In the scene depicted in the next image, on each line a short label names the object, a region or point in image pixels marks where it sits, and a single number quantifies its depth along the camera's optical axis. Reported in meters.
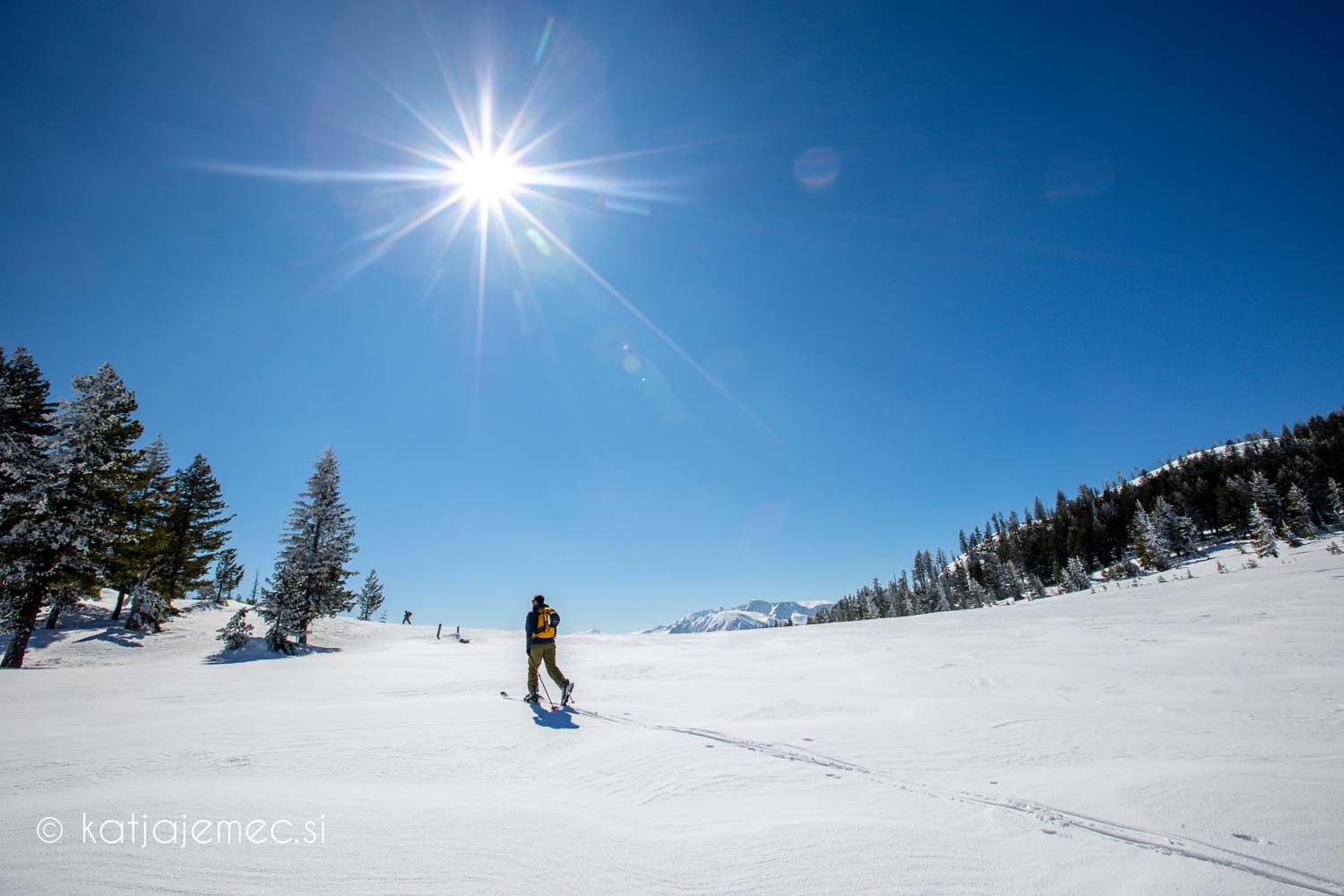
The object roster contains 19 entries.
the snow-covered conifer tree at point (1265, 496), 69.38
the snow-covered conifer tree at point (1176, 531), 73.19
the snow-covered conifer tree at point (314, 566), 22.97
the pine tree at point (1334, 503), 67.94
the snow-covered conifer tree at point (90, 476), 20.25
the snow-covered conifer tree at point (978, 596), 84.96
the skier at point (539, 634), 9.77
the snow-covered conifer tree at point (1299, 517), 63.53
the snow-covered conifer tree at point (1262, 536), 54.09
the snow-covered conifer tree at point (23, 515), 18.89
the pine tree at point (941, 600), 95.06
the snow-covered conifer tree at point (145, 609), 26.44
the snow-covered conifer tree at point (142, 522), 23.53
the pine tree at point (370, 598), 75.21
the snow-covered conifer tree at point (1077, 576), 69.00
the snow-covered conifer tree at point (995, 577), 93.94
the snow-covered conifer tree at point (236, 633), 21.77
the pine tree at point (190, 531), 31.06
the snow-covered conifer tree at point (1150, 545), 65.44
